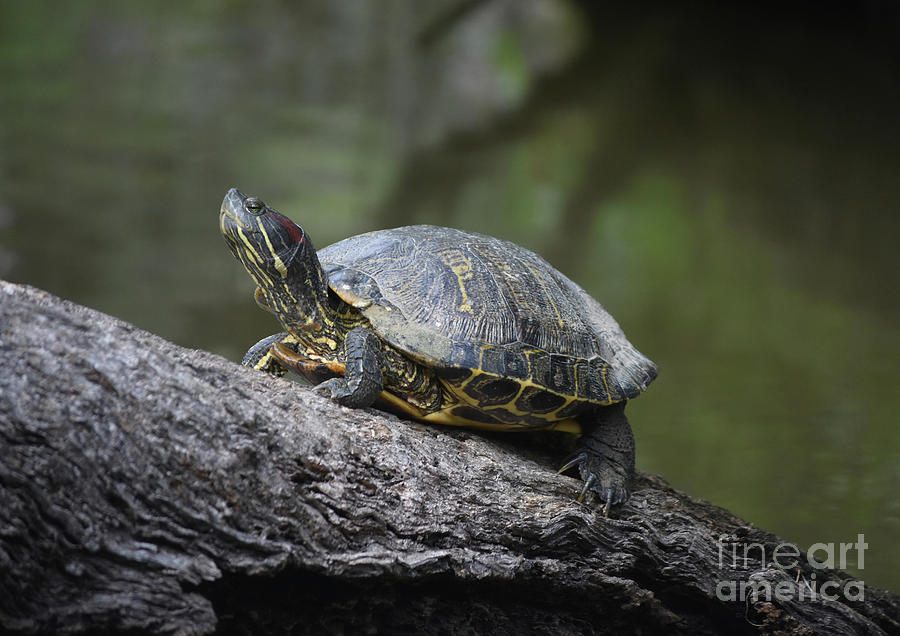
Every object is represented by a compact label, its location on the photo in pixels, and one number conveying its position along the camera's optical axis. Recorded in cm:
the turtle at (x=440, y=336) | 365
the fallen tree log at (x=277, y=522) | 353
